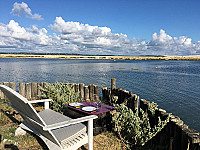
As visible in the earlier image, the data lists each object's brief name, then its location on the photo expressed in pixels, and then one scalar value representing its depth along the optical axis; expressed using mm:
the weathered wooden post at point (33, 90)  8938
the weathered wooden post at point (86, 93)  8734
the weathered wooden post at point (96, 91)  8664
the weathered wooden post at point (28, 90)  8875
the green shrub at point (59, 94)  6867
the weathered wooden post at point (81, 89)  8719
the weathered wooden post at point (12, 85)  8891
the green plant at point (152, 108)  4711
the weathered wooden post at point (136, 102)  5740
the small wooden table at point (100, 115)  4906
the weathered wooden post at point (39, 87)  8837
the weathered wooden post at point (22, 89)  8938
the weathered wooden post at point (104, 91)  8376
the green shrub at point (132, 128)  4215
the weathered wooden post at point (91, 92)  8755
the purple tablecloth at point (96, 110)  4765
